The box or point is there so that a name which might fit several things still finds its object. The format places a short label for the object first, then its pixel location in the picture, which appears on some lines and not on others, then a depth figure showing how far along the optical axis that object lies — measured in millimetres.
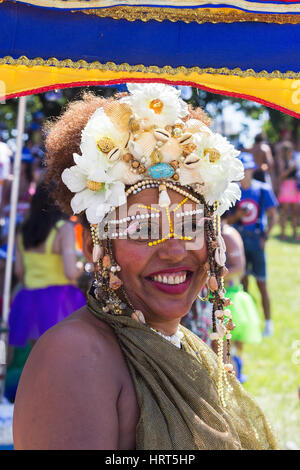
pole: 5004
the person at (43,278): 5145
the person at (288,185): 13797
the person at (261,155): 8280
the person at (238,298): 4812
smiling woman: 1686
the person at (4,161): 7160
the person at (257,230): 7125
